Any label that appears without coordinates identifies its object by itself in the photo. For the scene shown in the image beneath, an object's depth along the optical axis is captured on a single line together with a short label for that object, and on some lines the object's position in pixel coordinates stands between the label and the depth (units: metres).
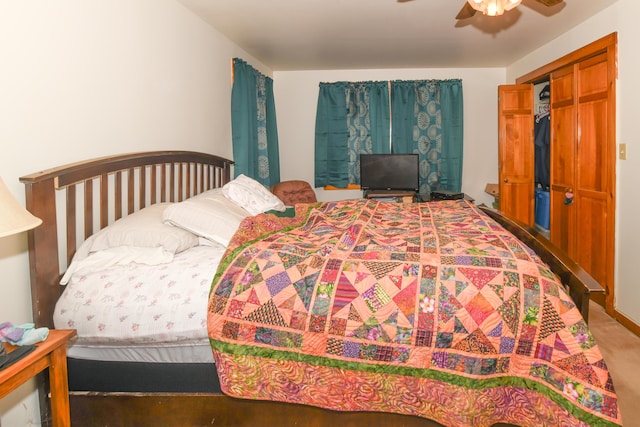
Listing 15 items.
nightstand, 1.26
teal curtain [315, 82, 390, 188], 5.56
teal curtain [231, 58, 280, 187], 4.04
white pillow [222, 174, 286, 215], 2.89
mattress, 1.68
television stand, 5.30
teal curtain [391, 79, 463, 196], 5.49
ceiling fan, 2.11
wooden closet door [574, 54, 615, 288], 3.30
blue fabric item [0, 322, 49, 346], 1.28
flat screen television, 5.46
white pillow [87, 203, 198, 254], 1.95
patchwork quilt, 1.43
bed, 1.48
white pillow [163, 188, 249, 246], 2.14
